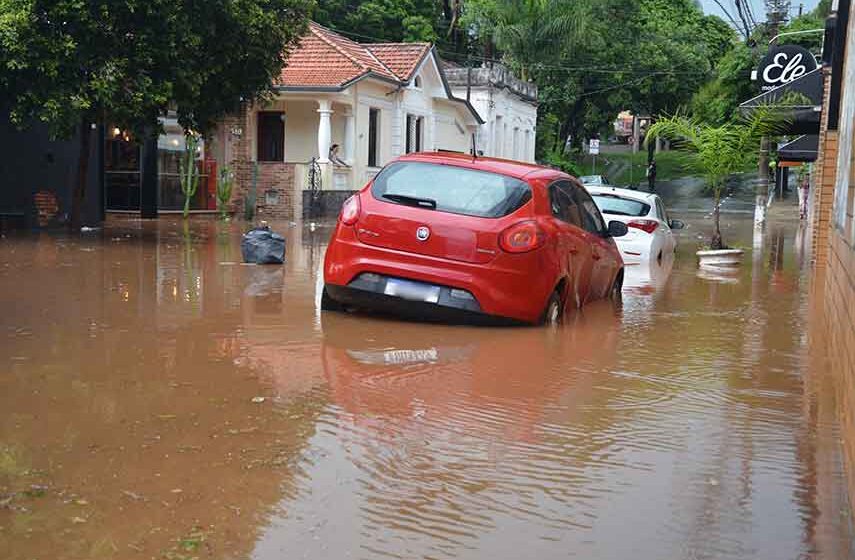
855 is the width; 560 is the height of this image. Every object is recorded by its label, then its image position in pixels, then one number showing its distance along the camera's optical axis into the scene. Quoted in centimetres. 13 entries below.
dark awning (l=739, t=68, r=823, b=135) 1956
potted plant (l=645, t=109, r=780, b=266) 1933
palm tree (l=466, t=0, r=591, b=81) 4834
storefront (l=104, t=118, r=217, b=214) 2797
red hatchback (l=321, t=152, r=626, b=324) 944
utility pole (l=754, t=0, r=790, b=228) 2912
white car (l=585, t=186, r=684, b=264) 1755
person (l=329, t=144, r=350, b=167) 3338
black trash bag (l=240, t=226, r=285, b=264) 1583
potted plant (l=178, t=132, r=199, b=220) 2761
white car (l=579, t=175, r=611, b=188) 3955
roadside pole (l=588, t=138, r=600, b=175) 5528
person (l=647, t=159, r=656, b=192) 5484
